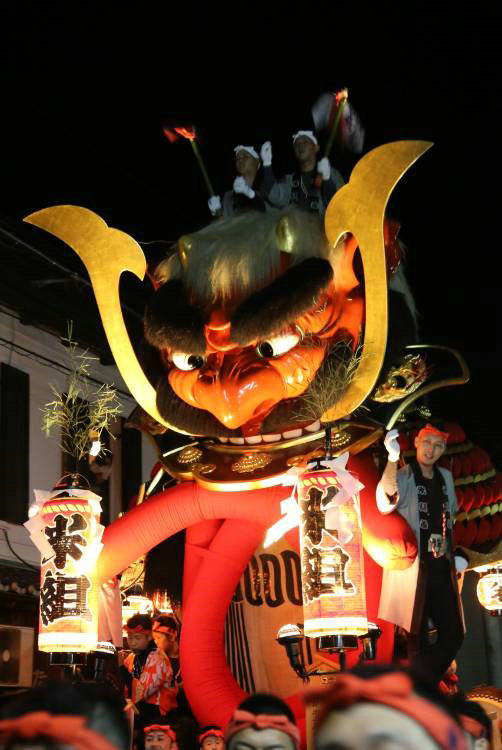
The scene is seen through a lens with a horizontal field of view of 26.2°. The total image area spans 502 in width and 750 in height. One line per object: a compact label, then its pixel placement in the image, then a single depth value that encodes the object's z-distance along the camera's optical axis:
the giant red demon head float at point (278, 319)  5.68
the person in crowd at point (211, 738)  5.58
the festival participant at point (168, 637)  6.65
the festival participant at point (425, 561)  5.68
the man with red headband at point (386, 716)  1.98
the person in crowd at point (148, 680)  6.23
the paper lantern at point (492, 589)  7.55
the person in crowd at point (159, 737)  5.81
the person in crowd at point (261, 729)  3.11
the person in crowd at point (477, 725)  3.69
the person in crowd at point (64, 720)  2.07
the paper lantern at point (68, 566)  5.62
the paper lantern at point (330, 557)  5.30
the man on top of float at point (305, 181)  6.46
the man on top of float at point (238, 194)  6.41
